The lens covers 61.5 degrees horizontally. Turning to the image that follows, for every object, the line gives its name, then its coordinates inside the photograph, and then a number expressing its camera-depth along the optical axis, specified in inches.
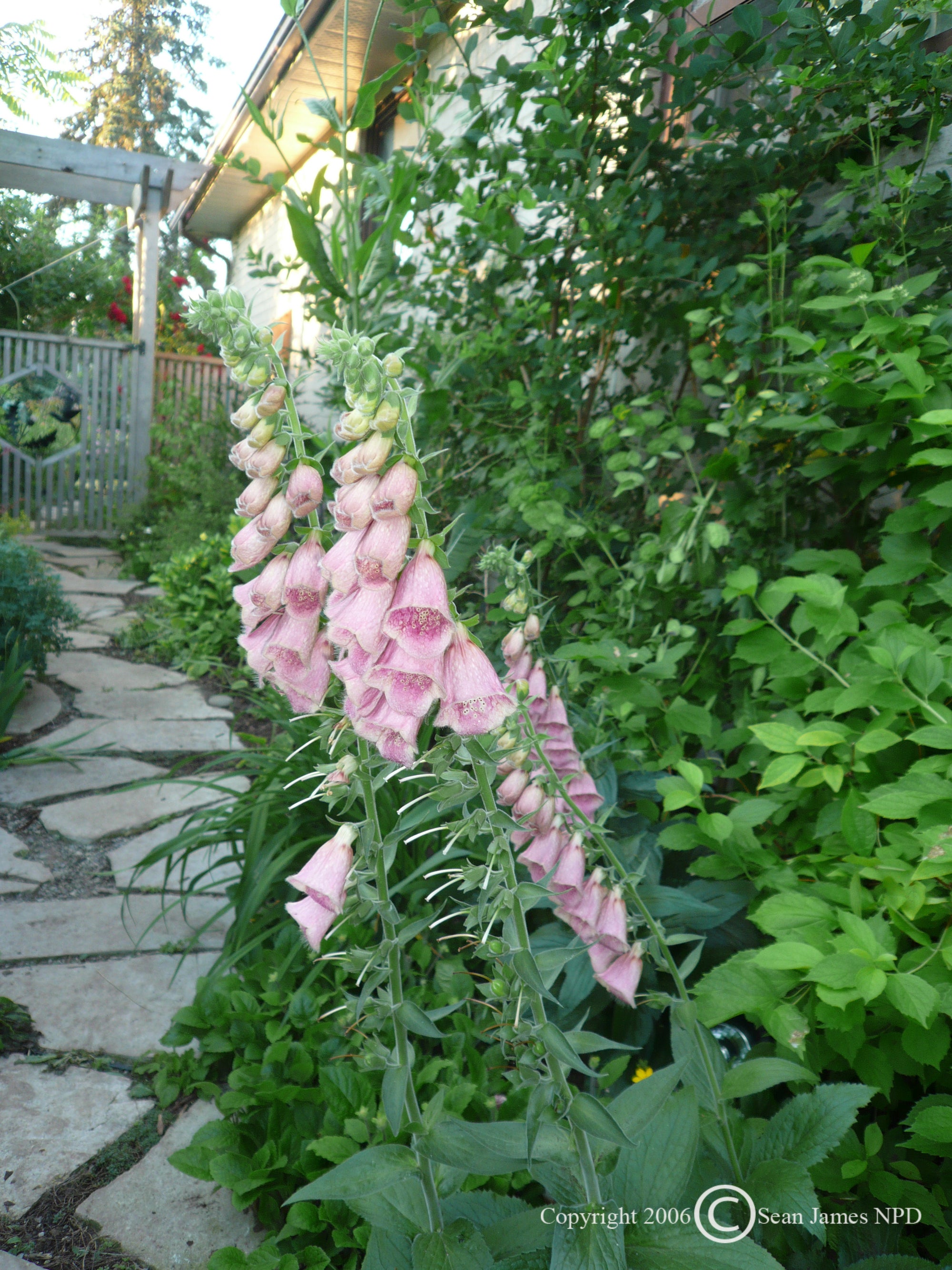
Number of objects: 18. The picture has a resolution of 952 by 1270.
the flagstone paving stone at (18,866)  102.7
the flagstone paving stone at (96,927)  88.5
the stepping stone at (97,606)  223.3
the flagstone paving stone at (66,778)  124.6
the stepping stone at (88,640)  197.3
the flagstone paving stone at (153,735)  142.7
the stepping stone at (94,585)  251.6
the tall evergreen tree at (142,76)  968.9
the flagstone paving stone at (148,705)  158.2
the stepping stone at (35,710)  144.7
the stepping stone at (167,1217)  54.9
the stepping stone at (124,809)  115.7
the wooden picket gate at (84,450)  337.1
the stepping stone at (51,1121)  59.2
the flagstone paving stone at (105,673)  172.7
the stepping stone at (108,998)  75.1
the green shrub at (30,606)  146.9
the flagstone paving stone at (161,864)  104.7
